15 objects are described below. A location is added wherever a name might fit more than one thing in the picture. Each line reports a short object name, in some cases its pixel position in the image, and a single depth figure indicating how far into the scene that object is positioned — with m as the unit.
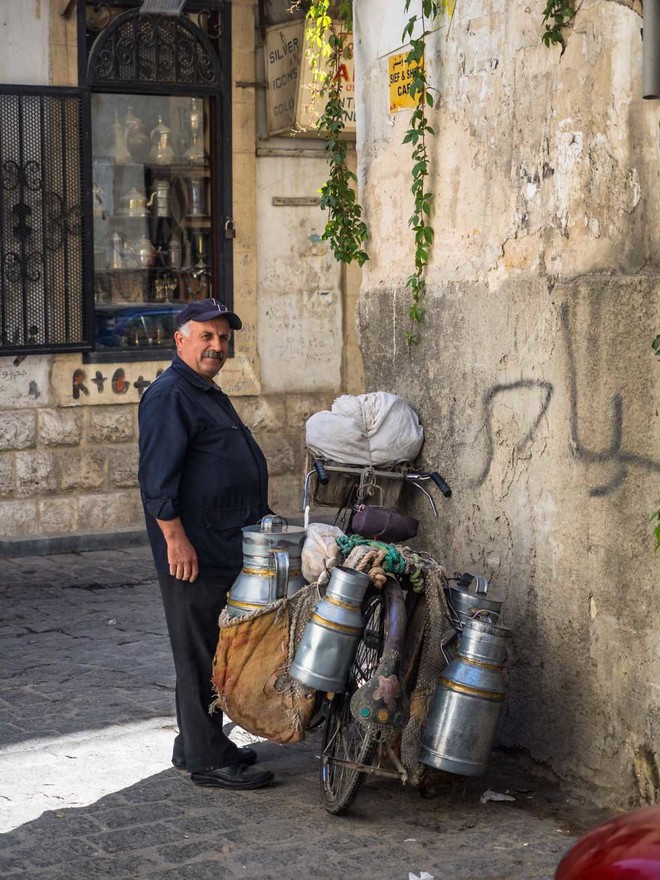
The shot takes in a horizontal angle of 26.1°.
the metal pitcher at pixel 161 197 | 11.52
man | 5.52
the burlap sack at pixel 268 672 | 5.32
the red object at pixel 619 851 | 2.99
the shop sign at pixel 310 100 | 10.89
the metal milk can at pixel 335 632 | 5.06
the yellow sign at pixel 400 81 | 6.44
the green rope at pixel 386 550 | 5.27
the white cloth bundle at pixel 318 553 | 5.34
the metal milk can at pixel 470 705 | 5.09
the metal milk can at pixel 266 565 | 5.37
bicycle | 5.04
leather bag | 5.71
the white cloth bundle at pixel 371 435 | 6.38
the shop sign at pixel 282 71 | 11.11
